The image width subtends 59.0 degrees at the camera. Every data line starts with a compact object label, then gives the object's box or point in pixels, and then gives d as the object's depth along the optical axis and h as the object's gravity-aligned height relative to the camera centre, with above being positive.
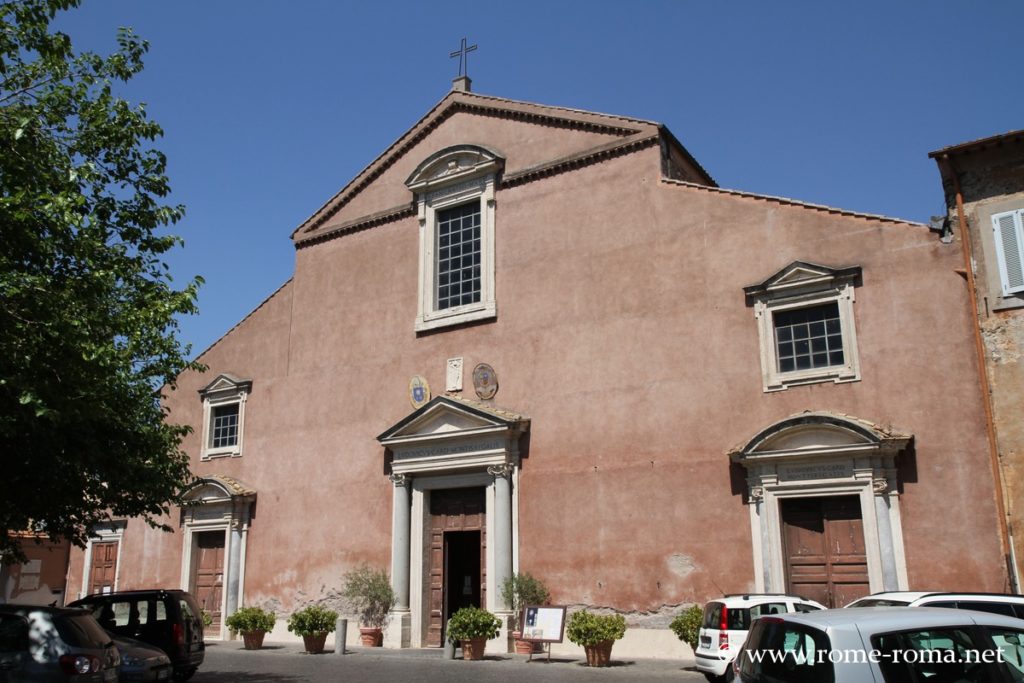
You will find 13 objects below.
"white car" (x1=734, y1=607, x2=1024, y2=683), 5.14 -0.41
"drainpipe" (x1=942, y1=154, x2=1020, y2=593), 12.44 +2.59
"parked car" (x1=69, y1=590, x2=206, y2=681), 12.51 -0.56
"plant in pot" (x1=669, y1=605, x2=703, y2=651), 14.02 -0.75
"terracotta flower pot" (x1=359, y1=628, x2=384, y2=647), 18.06 -1.15
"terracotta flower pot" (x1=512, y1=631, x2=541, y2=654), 15.73 -1.17
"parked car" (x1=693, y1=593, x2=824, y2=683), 11.41 -0.58
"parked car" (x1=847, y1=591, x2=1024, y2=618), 8.52 -0.25
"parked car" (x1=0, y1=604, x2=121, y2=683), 8.80 -0.67
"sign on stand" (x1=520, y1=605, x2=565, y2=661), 15.12 -0.77
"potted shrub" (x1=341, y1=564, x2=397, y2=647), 18.16 -0.42
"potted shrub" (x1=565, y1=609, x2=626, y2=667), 14.36 -0.91
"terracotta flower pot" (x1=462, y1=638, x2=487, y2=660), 15.72 -1.19
